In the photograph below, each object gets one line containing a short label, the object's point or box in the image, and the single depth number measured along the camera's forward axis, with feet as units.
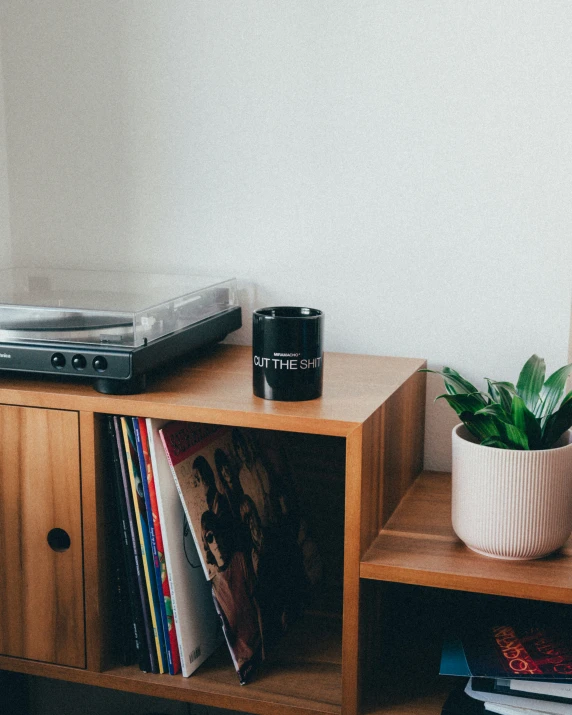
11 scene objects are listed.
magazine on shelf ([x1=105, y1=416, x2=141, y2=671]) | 3.26
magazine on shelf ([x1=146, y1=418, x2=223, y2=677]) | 3.18
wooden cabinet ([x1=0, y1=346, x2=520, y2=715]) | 2.90
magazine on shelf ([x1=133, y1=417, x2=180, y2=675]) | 3.18
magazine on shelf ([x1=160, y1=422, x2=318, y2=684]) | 3.23
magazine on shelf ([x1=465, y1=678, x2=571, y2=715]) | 2.92
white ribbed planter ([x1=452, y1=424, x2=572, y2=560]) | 2.82
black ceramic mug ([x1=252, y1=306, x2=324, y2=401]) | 3.09
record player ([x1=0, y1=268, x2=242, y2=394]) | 3.14
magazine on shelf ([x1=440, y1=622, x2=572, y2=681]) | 3.00
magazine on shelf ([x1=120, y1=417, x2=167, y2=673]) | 3.20
